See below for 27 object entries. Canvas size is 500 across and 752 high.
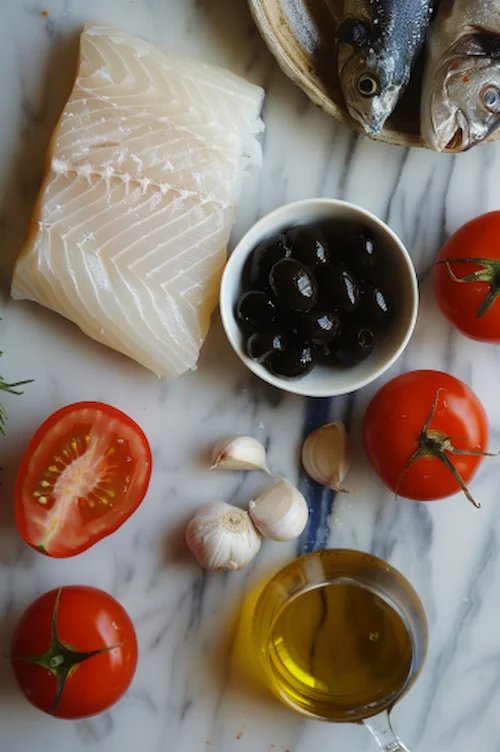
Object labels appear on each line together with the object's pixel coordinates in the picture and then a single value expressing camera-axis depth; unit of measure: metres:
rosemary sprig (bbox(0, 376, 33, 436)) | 0.58
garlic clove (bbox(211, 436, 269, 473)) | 0.58
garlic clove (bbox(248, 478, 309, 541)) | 0.58
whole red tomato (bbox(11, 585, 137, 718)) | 0.55
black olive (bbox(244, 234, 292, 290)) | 0.55
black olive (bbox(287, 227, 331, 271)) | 0.54
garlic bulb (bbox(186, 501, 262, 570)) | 0.58
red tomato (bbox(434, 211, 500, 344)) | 0.55
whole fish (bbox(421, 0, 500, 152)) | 0.54
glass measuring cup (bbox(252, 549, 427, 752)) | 0.56
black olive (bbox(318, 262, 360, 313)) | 0.54
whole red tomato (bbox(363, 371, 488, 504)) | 0.55
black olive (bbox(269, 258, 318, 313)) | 0.53
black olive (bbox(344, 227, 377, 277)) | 0.55
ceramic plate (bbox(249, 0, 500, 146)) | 0.56
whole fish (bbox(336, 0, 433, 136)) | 0.54
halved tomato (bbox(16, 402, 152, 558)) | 0.56
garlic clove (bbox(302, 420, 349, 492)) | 0.59
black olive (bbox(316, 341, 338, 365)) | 0.56
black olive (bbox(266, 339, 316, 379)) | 0.54
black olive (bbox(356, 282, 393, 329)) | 0.55
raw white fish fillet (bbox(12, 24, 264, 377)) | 0.57
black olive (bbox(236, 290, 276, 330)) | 0.55
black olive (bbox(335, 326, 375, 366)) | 0.54
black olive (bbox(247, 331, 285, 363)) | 0.54
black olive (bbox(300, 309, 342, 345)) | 0.54
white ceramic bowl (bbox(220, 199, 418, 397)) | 0.55
